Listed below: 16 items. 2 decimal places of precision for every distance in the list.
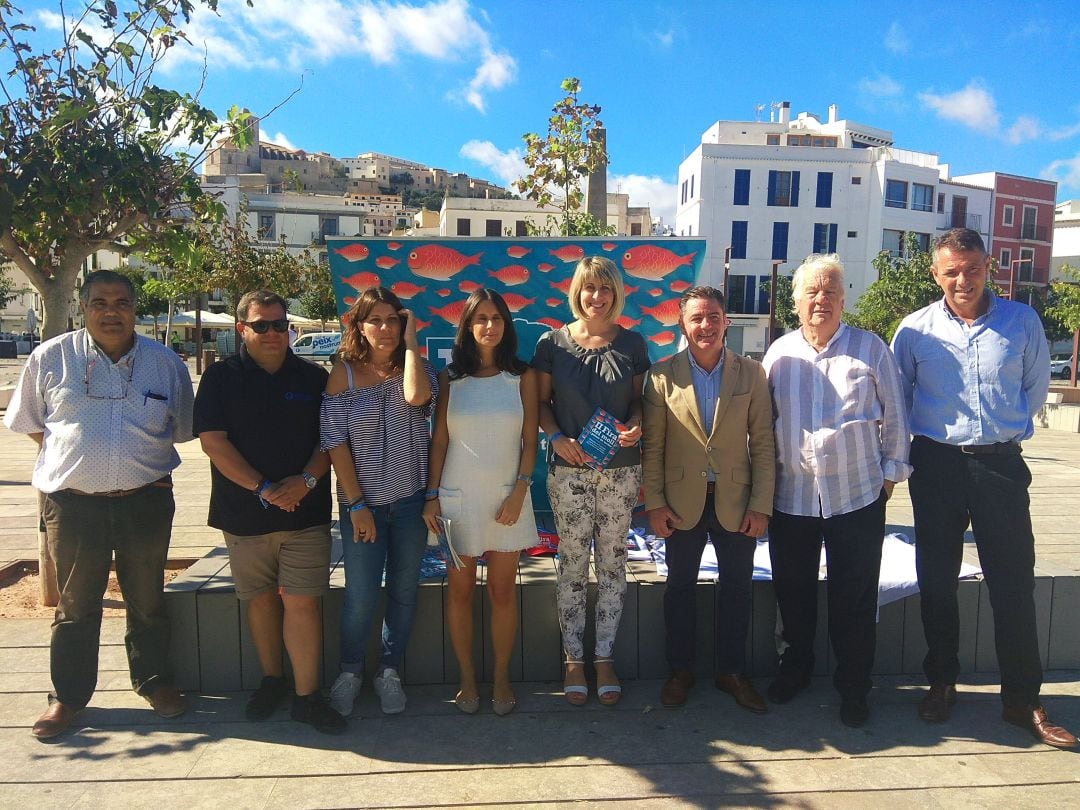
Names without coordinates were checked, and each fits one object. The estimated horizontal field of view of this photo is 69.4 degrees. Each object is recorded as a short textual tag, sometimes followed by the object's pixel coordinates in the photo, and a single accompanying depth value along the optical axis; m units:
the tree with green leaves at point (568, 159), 7.43
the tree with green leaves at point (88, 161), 3.89
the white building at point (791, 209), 40.03
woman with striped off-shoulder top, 3.02
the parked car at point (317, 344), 32.75
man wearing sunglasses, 2.96
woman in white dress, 3.07
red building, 44.94
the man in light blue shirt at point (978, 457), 3.00
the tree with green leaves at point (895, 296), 25.02
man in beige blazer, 3.11
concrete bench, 3.35
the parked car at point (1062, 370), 35.78
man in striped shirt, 3.04
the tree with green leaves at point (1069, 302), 16.89
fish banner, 4.73
